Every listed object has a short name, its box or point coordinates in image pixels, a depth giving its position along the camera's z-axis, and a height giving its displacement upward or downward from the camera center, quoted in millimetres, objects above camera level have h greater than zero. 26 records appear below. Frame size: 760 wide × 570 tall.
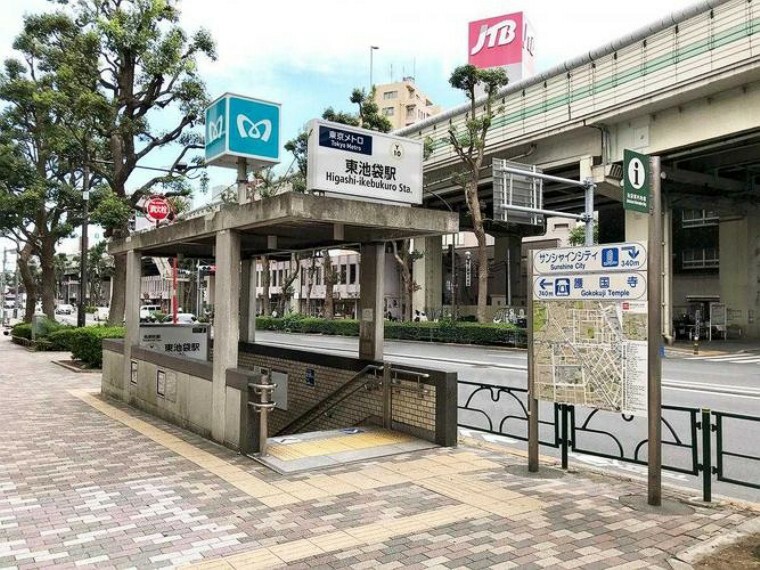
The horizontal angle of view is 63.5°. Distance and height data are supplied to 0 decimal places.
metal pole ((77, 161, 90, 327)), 21406 +2098
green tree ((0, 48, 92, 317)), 21156 +5589
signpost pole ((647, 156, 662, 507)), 5188 -600
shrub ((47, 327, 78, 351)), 23500 -1551
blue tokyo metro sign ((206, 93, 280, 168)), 7445 +2104
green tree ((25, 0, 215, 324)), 17781 +6755
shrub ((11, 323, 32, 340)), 27712 -1441
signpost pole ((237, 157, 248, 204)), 7680 +1518
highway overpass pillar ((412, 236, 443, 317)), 45125 +1890
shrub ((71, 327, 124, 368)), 17891 -1261
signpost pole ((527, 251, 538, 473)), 6227 -1089
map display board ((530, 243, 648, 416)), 5371 -242
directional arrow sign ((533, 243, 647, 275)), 5402 +397
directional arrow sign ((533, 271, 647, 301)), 5387 +133
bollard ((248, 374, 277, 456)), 6781 -1152
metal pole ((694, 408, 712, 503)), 5418 -1384
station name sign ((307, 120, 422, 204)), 6840 +1599
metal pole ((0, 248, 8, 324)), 55719 +493
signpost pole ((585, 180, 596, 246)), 17609 +2624
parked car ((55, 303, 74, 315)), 80738 -1490
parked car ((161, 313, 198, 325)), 38944 -1167
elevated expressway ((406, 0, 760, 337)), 20406 +7254
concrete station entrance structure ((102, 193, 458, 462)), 6984 -899
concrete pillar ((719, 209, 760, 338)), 32906 +1565
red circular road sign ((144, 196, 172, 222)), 13086 +1957
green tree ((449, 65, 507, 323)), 26547 +7804
